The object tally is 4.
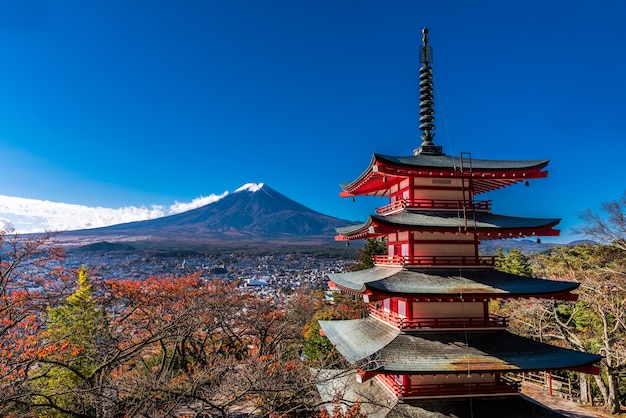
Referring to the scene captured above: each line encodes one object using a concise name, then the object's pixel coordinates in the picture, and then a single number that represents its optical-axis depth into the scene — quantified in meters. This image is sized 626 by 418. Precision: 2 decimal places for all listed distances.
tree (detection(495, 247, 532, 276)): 34.97
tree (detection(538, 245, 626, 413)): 15.41
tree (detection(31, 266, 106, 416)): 12.29
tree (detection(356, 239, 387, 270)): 28.83
